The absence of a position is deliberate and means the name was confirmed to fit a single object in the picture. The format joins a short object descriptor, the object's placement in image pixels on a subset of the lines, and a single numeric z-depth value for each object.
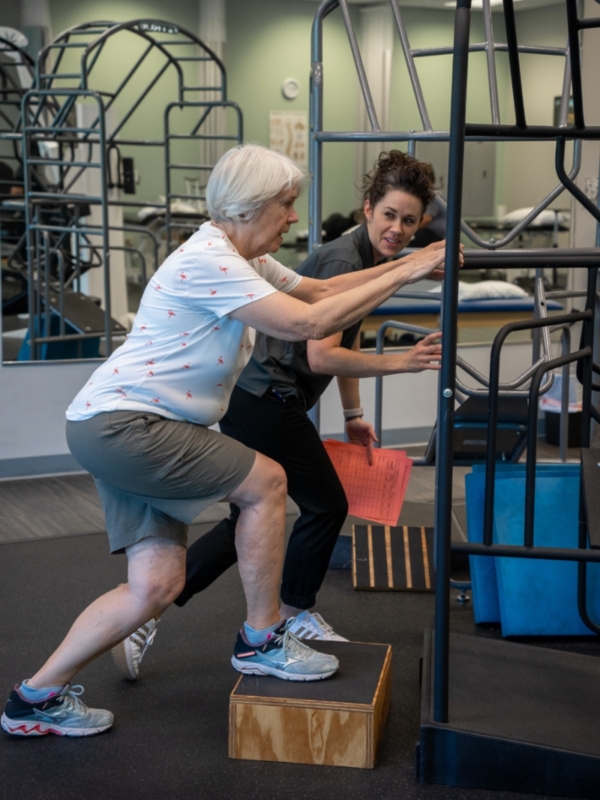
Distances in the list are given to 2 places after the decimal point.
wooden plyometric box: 4.93
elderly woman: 4.83
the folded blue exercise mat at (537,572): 5.73
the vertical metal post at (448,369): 4.59
